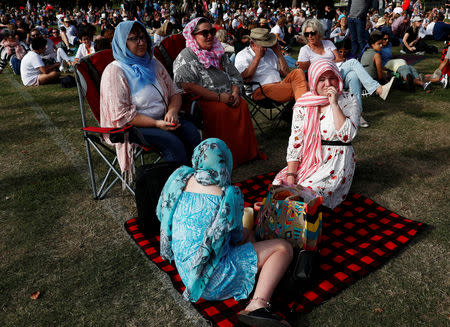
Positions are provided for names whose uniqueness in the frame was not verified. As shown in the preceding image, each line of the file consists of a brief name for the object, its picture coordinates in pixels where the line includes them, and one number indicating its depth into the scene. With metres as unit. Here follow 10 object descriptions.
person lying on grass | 7.55
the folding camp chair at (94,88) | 3.60
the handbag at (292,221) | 2.66
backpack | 3.08
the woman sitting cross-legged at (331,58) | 5.95
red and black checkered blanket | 2.43
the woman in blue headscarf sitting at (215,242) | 2.18
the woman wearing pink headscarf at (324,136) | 3.40
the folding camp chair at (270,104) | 5.25
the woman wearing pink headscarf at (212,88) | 4.49
